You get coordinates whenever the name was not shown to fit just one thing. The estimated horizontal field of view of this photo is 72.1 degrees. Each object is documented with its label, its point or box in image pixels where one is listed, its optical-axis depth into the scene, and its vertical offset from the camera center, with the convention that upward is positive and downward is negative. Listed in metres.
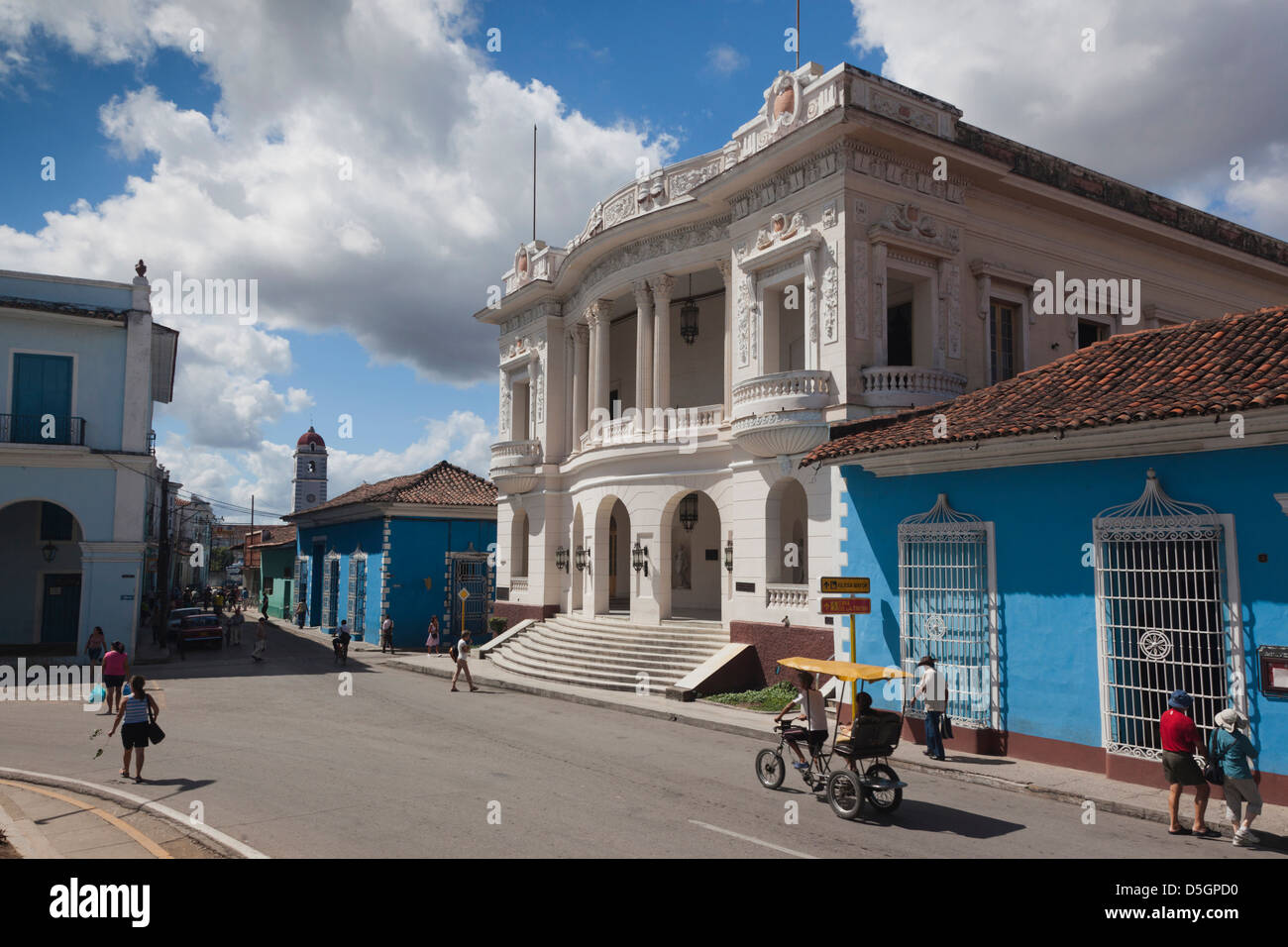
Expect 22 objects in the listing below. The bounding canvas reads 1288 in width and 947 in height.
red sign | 14.80 -0.68
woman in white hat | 9.33 -2.18
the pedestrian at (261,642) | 28.56 -2.56
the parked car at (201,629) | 31.93 -2.38
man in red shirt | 9.72 -2.14
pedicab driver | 11.28 -1.97
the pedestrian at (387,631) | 32.38 -2.44
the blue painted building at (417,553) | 34.69 +0.48
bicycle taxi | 10.16 -2.44
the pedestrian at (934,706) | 13.59 -2.14
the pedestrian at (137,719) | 11.77 -2.08
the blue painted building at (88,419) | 25.69 +4.28
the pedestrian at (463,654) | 22.31 -2.25
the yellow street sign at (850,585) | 14.82 -0.33
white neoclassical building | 19.06 +6.66
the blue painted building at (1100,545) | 10.96 +0.31
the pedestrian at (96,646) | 23.94 -2.23
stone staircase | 21.33 -2.29
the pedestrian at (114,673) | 16.94 -2.12
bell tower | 80.62 +8.50
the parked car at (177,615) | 34.76 -2.16
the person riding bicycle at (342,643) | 27.33 -2.44
